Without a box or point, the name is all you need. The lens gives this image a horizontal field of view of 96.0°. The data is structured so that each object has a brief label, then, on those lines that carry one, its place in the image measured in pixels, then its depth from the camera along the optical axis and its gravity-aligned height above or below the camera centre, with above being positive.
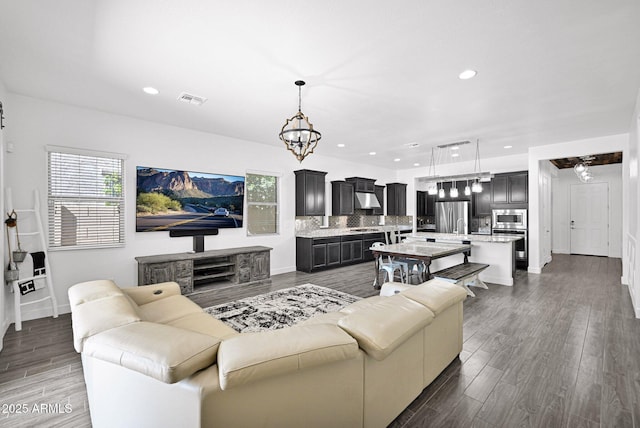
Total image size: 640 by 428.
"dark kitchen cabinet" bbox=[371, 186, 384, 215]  9.05 +0.48
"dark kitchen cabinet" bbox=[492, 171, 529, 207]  7.05 +0.57
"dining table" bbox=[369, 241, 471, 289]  4.56 -0.65
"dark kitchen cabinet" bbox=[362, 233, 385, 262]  7.99 -0.84
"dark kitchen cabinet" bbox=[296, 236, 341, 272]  6.62 -0.95
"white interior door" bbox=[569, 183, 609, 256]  8.93 -0.26
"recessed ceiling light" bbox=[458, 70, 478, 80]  3.17 +1.54
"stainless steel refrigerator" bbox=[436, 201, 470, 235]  8.52 -0.15
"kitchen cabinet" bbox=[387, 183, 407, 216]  9.38 +0.45
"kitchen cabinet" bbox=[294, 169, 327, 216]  6.80 +0.52
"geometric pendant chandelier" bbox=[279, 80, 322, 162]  3.10 +0.84
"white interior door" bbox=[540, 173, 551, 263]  7.11 -0.16
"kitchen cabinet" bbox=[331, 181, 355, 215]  7.81 +0.41
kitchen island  5.50 -0.91
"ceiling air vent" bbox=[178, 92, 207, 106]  3.76 +1.55
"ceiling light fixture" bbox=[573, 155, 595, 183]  7.33 +1.11
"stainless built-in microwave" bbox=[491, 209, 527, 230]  7.02 -0.19
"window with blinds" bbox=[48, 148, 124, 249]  4.04 +0.24
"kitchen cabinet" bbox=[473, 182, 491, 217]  7.97 +0.28
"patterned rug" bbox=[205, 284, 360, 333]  3.59 -1.35
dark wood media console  4.47 -0.92
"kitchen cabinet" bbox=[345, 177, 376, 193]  8.14 +0.85
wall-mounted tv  4.77 +0.26
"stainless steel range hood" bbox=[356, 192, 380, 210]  8.23 +0.35
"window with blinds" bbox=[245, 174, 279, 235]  6.20 +0.22
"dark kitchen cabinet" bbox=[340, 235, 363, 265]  7.39 -0.95
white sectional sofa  1.19 -0.73
